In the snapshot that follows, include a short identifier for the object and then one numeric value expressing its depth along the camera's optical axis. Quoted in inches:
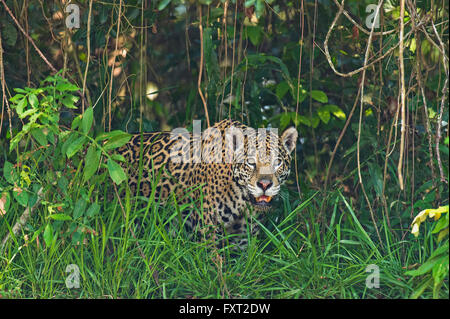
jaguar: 391.9
